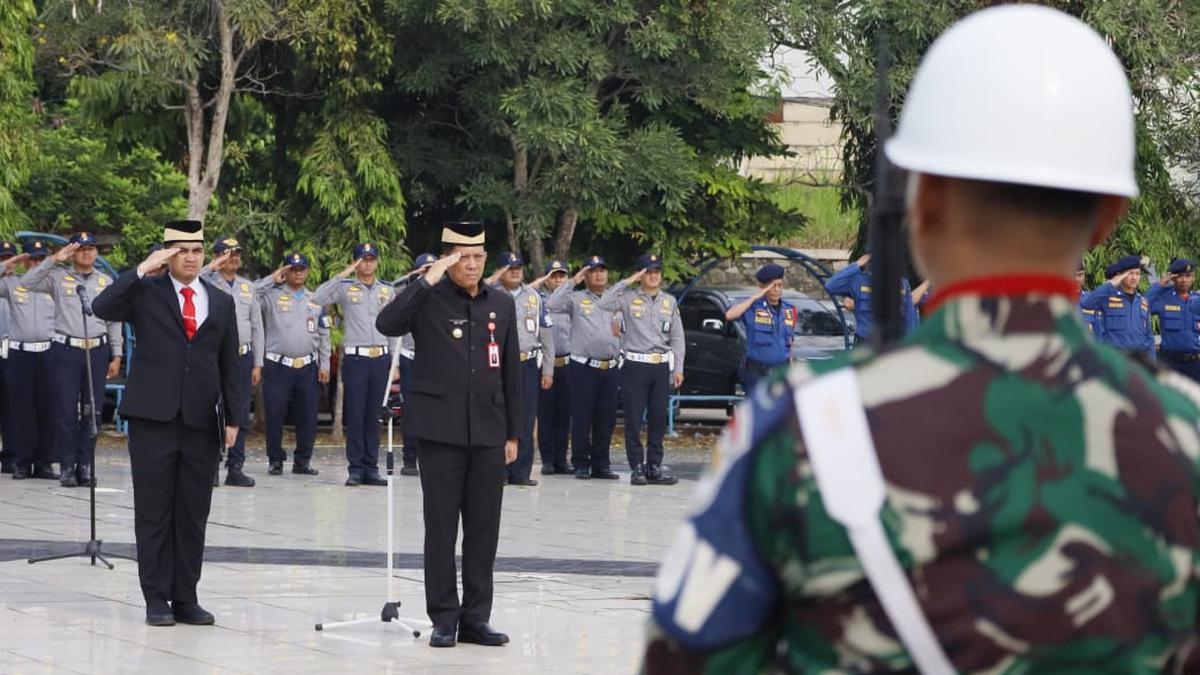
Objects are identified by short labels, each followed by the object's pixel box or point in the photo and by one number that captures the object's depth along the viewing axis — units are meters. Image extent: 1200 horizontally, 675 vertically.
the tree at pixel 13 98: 21.22
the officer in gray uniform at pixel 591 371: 19.48
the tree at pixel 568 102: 22.14
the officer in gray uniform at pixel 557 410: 20.08
